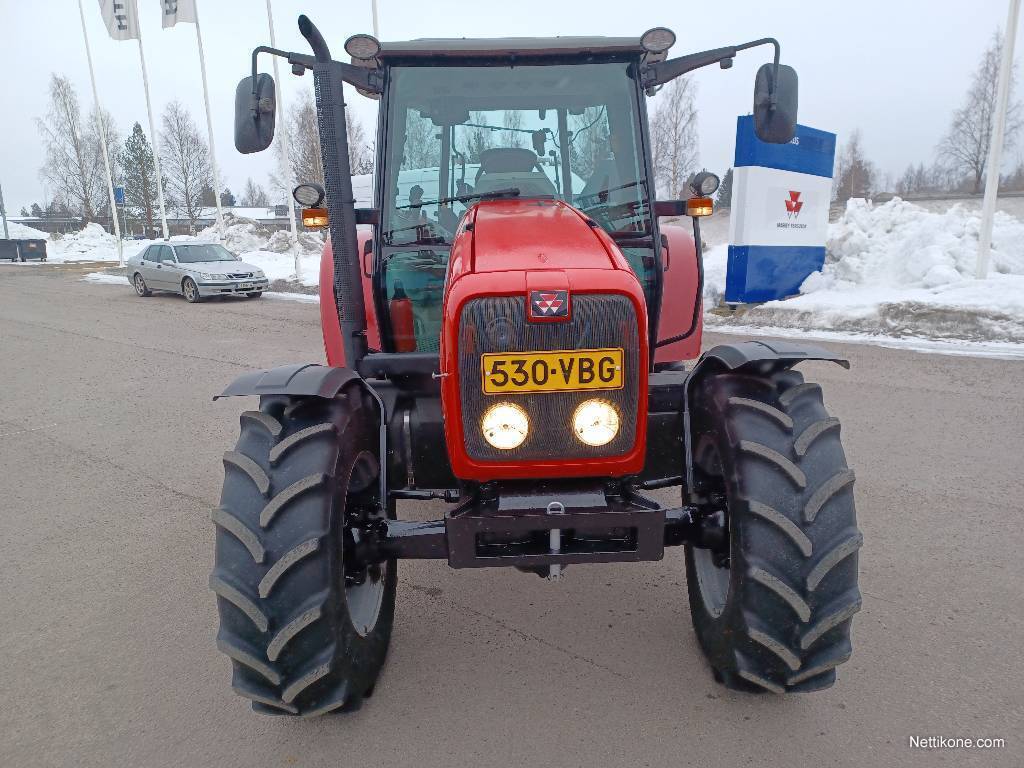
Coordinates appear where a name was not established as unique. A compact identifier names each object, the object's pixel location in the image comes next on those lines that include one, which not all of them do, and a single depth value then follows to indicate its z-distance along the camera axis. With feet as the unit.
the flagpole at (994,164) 36.37
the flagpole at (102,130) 98.21
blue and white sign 38.70
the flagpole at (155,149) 92.43
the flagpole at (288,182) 66.74
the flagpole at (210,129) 78.28
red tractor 7.89
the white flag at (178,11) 76.23
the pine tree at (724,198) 135.05
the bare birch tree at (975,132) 139.74
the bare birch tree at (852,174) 207.46
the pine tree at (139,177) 178.29
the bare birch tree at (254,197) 310.86
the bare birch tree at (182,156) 175.63
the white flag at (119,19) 86.79
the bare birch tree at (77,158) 164.25
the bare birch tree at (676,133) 107.76
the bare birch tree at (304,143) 124.67
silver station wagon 56.49
